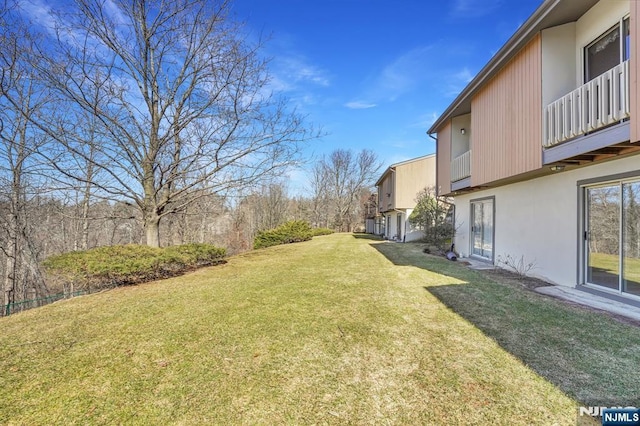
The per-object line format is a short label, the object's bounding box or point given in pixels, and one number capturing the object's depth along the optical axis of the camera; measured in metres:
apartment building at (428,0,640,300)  4.52
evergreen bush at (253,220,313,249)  20.95
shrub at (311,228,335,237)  29.84
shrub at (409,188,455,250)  12.45
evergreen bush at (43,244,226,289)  5.68
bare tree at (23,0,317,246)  6.68
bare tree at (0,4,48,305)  6.12
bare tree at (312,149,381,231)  39.75
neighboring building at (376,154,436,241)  19.64
